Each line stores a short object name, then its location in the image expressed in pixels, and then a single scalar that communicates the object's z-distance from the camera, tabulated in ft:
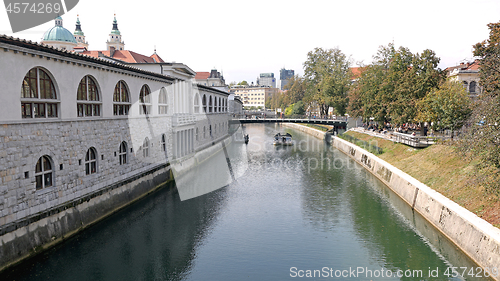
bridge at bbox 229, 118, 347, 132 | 206.90
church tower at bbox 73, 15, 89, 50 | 330.13
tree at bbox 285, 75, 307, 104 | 362.94
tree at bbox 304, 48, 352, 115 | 211.82
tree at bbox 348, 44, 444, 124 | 118.93
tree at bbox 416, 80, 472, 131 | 96.02
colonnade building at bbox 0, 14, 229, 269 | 46.93
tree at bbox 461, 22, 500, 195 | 51.13
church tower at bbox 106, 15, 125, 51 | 339.36
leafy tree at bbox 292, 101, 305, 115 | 314.96
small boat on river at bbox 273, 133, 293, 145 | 194.40
